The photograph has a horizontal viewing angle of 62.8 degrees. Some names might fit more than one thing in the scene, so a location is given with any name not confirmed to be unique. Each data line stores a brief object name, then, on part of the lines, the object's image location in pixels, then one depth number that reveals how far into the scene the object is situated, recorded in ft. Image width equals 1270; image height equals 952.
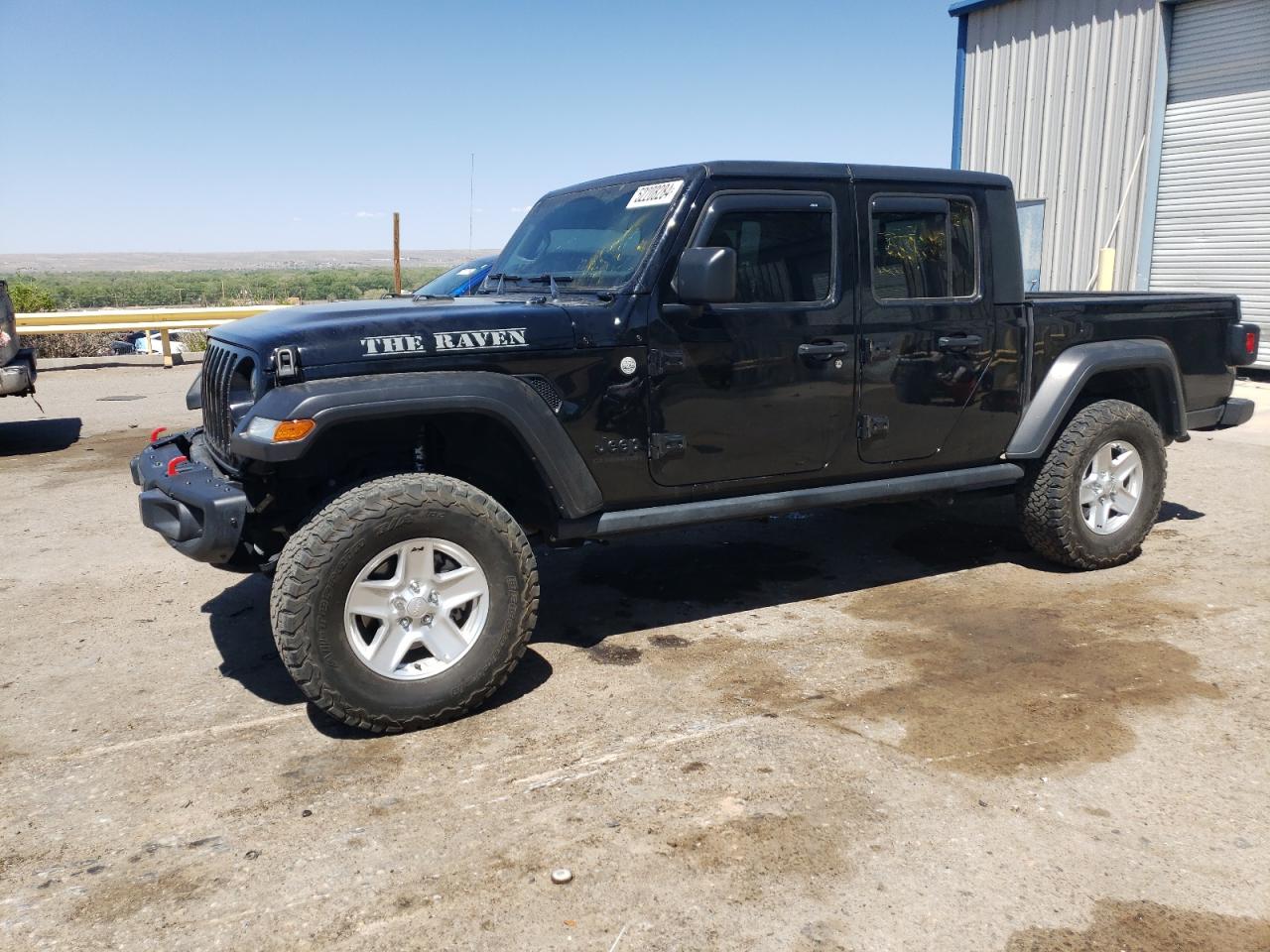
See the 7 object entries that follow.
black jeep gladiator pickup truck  11.61
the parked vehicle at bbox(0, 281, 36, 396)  28.81
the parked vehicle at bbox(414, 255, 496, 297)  32.45
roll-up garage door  40.22
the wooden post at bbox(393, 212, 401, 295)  46.70
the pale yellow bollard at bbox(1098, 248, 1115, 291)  44.29
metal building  40.88
